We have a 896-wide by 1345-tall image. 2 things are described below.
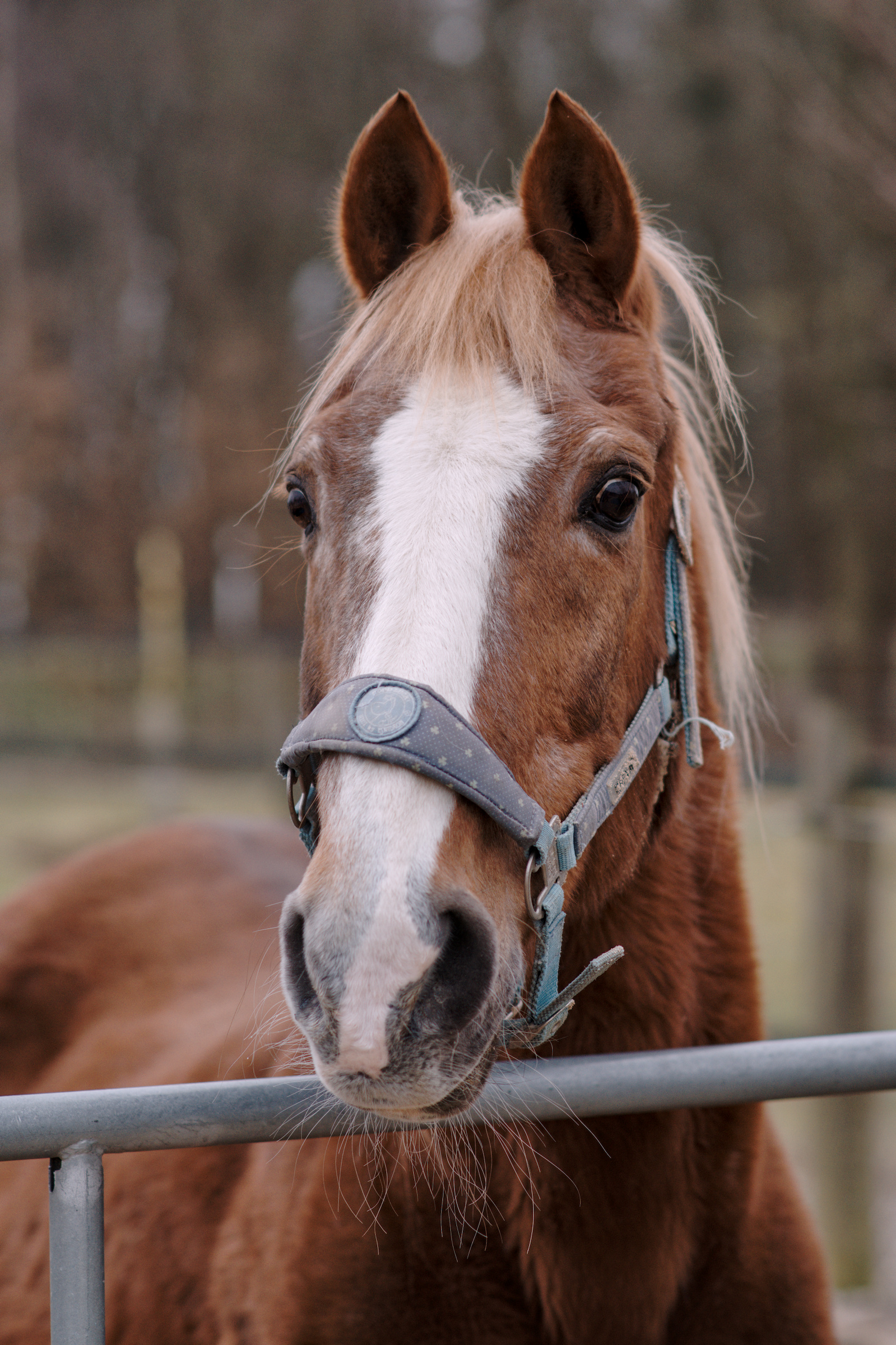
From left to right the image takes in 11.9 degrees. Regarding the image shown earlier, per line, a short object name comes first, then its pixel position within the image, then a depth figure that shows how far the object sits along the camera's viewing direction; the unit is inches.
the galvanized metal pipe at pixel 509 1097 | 103.1
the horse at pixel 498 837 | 103.0
